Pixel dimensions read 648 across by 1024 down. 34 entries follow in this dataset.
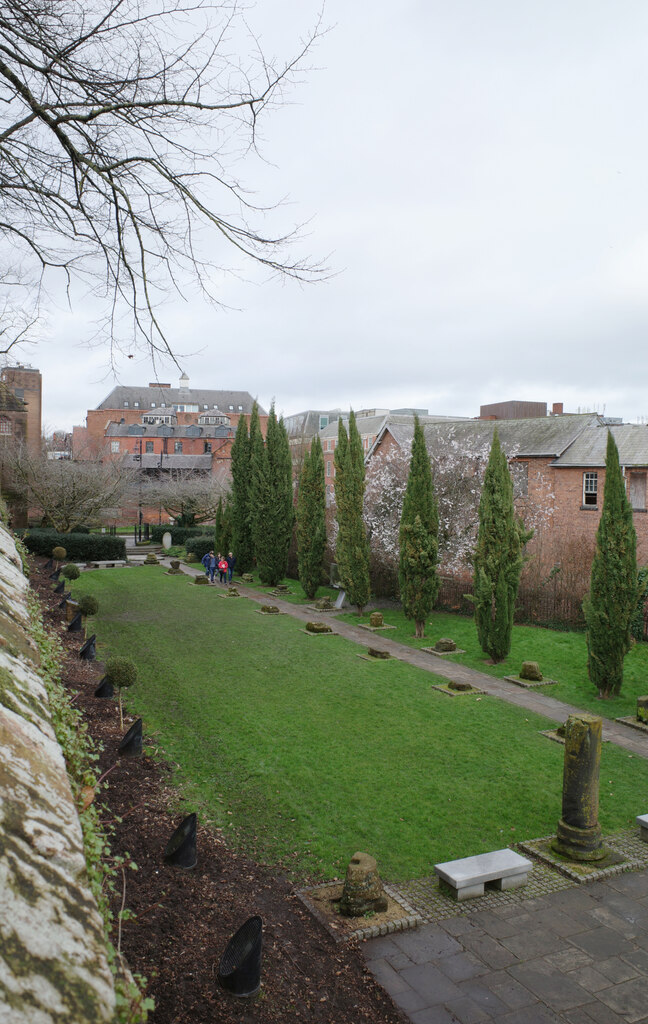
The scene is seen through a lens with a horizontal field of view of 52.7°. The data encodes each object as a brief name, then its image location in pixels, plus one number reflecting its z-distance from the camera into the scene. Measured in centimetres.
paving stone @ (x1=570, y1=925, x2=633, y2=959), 571
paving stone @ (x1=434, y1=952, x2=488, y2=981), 535
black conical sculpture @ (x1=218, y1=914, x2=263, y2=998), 443
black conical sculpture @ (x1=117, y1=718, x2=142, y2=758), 812
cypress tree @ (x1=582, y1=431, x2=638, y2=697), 1269
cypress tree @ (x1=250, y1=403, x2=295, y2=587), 2745
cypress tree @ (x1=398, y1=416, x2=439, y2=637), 1817
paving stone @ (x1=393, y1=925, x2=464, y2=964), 558
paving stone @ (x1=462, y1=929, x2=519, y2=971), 552
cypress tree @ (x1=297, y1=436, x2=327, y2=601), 2419
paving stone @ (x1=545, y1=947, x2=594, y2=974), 550
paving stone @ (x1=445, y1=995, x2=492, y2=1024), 487
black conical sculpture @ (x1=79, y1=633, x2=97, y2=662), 1255
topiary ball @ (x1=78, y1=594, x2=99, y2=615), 1673
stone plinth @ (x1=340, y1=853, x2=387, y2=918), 593
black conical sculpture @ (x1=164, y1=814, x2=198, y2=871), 583
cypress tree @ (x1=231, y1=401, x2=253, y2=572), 3086
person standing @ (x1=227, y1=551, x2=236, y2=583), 2823
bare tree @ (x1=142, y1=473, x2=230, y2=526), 4506
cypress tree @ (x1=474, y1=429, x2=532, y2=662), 1550
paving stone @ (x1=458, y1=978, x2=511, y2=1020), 498
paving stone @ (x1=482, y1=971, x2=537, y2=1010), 506
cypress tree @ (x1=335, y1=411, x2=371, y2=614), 2138
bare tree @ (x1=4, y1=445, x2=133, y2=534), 3145
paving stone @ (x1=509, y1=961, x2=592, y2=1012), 509
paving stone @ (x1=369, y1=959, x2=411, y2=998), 514
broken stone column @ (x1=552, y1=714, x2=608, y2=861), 724
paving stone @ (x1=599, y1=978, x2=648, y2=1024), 499
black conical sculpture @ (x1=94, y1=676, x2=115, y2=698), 1029
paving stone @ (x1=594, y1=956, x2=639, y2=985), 538
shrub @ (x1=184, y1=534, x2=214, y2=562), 3569
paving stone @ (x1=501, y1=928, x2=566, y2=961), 566
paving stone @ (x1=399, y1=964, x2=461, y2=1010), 507
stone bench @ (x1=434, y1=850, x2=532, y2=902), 641
